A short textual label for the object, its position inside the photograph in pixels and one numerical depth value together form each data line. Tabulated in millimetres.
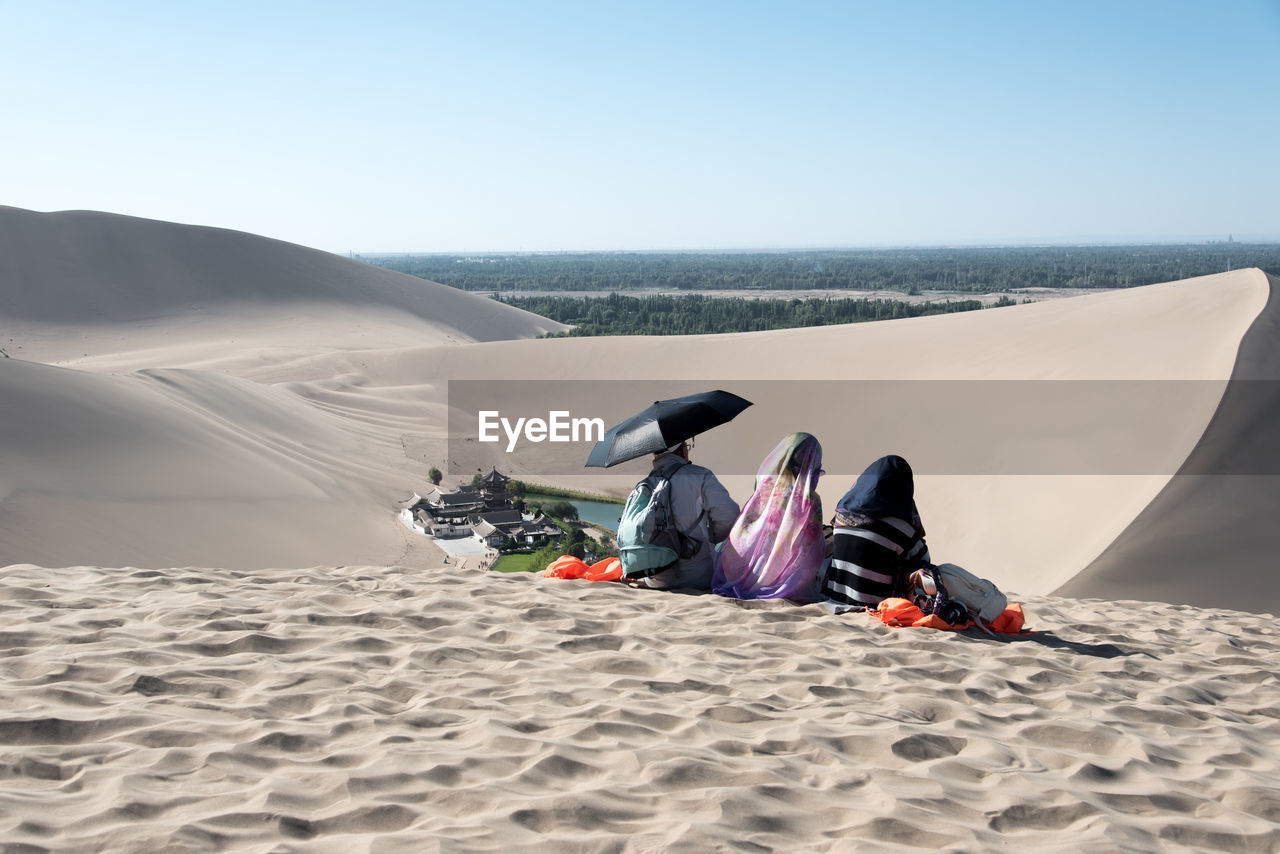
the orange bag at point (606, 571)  6148
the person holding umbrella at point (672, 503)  5637
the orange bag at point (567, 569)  6230
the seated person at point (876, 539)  5062
